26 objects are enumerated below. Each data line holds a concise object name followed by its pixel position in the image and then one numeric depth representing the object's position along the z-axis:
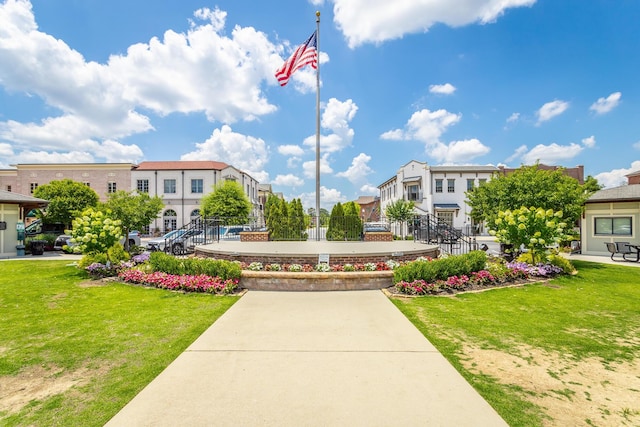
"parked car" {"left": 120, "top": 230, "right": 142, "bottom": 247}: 21.54
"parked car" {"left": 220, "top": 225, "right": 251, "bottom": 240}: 21.63
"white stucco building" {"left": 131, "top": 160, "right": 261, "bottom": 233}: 40.03
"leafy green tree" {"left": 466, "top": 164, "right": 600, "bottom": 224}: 13.33
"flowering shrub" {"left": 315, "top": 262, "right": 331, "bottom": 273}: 9.33
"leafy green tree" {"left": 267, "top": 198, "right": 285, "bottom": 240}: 16.14
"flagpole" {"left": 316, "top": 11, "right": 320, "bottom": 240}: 14.94
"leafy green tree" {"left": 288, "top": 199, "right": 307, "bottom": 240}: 15.98
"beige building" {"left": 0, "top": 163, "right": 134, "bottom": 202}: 39.88
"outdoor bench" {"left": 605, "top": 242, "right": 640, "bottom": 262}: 15.35
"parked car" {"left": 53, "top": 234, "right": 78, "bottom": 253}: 21.27
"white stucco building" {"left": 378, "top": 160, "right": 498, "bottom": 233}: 36.38
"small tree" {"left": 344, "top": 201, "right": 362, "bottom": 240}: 16.39
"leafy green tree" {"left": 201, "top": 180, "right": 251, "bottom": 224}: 31.53
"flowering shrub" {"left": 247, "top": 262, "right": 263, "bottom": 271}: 9.53
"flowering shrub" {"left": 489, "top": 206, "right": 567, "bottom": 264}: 10.66
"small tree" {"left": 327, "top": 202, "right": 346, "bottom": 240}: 16.70
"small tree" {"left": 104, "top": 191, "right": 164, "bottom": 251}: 16.75
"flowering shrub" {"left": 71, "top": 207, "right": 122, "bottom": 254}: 10.73
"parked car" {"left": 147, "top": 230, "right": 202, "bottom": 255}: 15.00
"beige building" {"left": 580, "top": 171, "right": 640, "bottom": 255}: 16.92
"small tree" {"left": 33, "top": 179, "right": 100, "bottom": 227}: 27.48
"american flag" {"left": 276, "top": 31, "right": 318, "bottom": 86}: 14.74
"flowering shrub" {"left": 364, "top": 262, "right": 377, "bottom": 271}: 9.38
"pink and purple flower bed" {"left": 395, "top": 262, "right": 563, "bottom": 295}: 8.23
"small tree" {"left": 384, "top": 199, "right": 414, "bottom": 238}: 32.38
